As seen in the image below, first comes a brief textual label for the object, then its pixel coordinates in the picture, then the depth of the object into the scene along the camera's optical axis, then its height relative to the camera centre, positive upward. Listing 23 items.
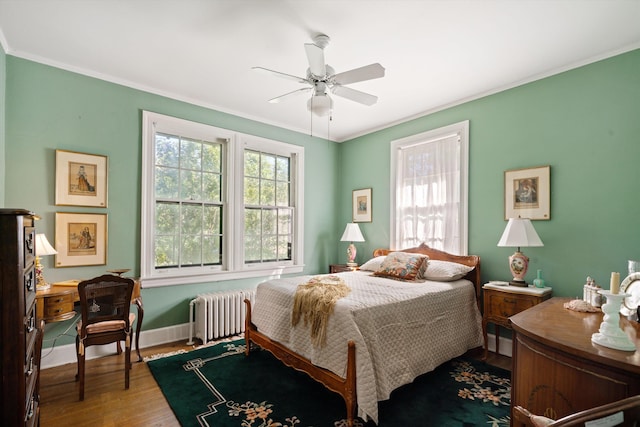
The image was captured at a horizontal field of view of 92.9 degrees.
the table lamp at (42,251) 2.59 -0.35
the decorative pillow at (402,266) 3.39 -0.60
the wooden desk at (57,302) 2.45 -0.77
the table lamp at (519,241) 2.85 -0.24
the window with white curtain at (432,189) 3.73 +0.34
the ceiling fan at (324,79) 2.27 +1.08
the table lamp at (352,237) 4.69 -0.37
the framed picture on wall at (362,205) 4.88 +0.14
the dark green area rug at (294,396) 2.11 -1.44
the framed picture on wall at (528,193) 3.04 +0.23
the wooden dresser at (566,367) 1.28 -0.70
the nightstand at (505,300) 2.78 -0.81
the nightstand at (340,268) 4.53 -0.84
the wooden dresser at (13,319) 1.24 -0.45
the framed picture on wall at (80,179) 2.96 +0.32
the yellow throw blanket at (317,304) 2.28 -0.72
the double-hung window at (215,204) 3.56 +0.11
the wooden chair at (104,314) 2.38 -0.86
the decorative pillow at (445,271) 3.28 -0.62
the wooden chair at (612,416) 0.89 -0.59
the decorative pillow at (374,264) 3.89 -0.66
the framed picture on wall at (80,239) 2.94 -0.29
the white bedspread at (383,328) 2.08 -0.95
